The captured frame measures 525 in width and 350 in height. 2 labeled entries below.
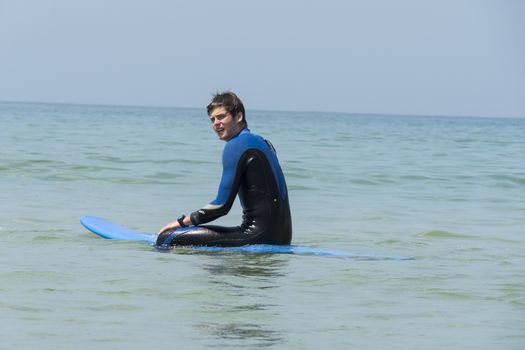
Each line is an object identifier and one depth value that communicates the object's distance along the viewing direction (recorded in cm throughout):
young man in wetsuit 1452
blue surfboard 1498
